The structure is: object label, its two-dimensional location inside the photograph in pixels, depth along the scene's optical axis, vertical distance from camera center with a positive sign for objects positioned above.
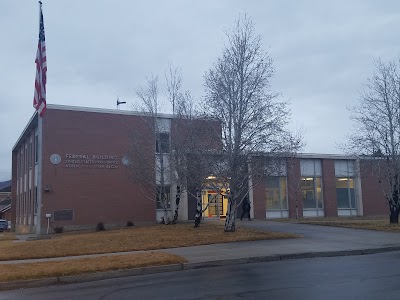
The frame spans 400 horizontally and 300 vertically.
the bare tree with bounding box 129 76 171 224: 27.12 +3.04
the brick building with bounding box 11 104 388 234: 29.12 +1.73
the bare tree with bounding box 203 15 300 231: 20.31 +3.70
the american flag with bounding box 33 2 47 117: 21.42 +5.84
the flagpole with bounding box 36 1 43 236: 22.77 +2.10
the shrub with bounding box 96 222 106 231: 28.60 -1.28
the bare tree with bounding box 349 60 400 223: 24.62 +3.13
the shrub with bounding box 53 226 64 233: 28.23 -1.33
